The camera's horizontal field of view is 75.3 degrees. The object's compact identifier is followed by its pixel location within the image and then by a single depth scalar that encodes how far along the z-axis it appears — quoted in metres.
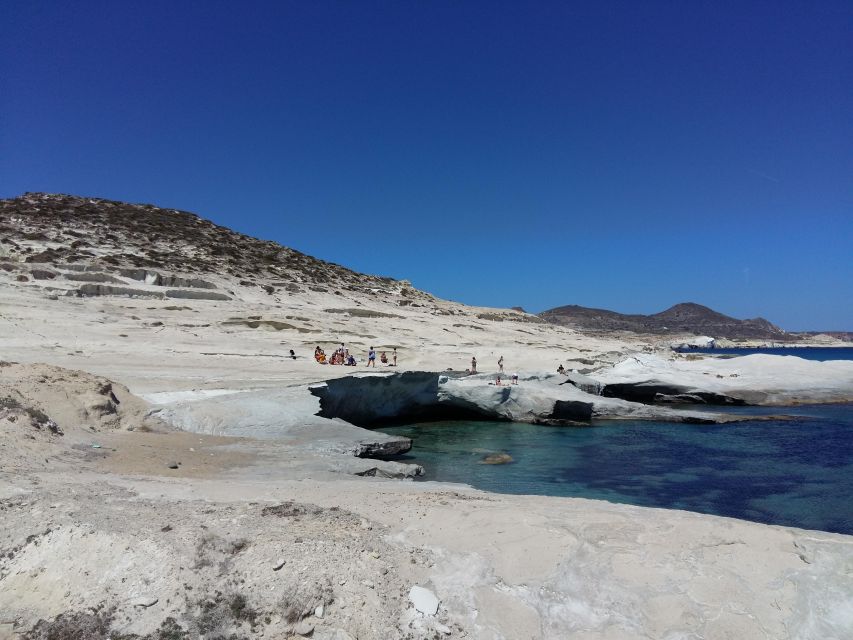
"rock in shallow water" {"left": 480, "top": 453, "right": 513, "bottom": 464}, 17.61
